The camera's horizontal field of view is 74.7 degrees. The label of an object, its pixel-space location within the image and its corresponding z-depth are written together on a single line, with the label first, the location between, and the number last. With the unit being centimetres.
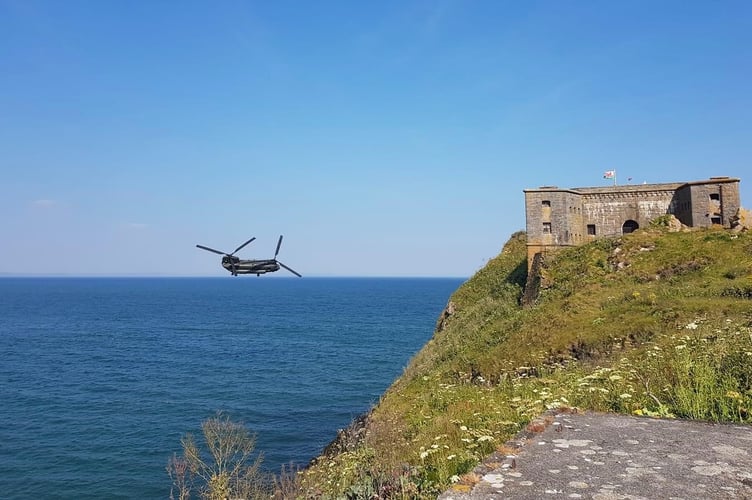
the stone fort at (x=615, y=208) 4219
